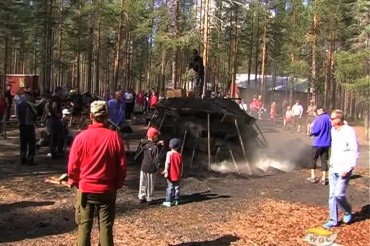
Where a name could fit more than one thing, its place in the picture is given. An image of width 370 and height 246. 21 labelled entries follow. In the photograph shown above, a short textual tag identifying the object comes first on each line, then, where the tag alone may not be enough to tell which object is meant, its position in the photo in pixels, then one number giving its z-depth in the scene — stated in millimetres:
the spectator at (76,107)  23111
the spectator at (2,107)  19938
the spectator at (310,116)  25888
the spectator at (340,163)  7754
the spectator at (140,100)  37094
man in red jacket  5176
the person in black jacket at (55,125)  13750
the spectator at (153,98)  30484
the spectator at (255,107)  35312
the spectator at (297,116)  29578
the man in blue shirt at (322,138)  11836
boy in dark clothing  9211
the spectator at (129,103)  28834
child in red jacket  9328
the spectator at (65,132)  14570
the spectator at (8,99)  22444
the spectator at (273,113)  33031
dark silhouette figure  17734
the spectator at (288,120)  29898
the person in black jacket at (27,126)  12289
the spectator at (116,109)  14234
